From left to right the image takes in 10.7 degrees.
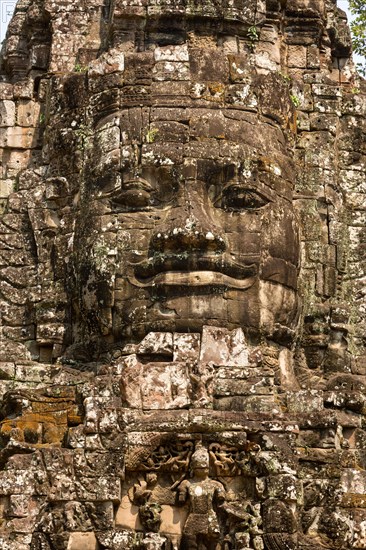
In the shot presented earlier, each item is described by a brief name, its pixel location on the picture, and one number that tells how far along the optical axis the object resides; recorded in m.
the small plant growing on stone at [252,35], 27.06
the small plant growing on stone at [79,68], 27.39
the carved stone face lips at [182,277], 23.42
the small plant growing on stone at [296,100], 27.41
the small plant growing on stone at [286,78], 26.95
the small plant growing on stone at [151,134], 25.89
